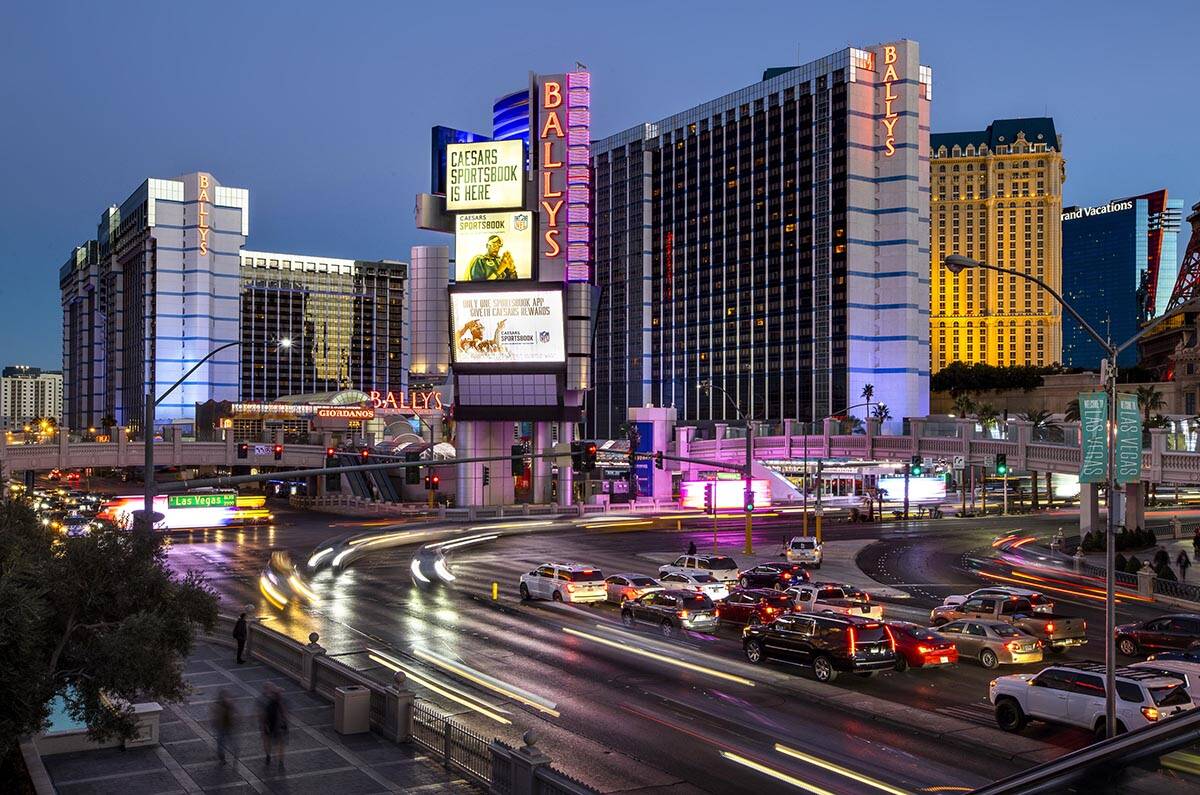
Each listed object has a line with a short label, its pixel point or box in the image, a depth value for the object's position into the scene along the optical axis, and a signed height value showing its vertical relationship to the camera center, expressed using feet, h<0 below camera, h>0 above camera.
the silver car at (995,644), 96.78 -21.56
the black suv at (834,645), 89.40 -20.17
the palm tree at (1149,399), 338.34 +3.11
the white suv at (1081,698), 67.82 -18.98
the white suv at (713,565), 148.01 -22.14
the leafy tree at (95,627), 48.19 -11.04
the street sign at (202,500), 242.99 -21.78
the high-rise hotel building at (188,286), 546.67 +62.50
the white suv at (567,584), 132.67 -22.14
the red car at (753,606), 114.83 -21.69
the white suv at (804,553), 176.55 -23.98
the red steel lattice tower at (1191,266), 499.51 +68.30
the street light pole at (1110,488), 62.75 -5.16
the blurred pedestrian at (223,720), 67.67 -19.87
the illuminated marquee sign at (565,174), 289.94 +64.66
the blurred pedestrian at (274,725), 65.46 -19.49
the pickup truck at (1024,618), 102.17 -21.00
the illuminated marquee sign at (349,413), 395.96 -2.22
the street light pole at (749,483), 176.35 -12.77
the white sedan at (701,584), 135.81 -22.51
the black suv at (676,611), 114.73 -22.07
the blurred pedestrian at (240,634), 98.43 -21.01
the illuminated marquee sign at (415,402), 402.11 +1.98
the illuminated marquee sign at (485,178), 284.41 +61.28
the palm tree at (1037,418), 326.16 -3.06
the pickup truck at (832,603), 118.21 -21.69
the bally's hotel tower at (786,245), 475.72 +82.98
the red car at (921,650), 93.66 -21.27
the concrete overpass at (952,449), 169.27 -9.27
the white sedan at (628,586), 128.16 -21.70
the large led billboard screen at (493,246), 285.02 +43.19
